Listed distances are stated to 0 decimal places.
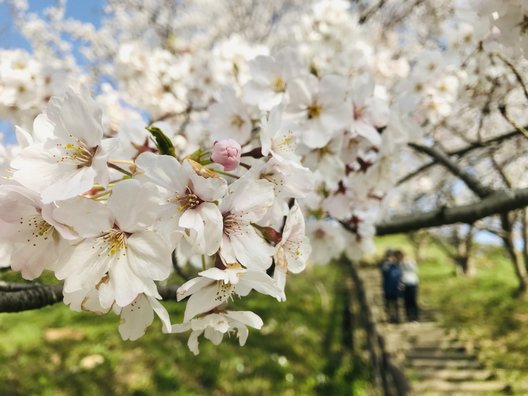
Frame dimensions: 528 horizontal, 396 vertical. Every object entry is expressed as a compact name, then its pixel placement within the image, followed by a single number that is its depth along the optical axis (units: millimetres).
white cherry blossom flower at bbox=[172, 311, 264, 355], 125
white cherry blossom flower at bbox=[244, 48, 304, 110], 193
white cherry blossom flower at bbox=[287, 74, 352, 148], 177
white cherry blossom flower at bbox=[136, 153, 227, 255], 108
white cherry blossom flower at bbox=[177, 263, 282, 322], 112
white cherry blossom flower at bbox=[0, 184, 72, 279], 107
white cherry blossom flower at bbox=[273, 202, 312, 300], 126
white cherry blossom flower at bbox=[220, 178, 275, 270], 114
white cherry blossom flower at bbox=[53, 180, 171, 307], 102
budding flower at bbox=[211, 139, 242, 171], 122
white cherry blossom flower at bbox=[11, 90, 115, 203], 106
